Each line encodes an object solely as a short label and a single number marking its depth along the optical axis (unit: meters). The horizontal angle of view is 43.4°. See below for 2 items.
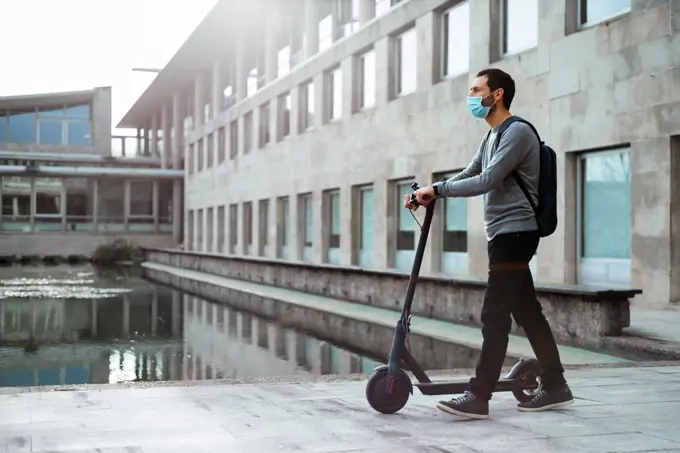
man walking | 4.75
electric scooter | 4.87
